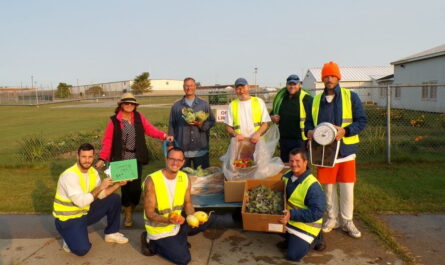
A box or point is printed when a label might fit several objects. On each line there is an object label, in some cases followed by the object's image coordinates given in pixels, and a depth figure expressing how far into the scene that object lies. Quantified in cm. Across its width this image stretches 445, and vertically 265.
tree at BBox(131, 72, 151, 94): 5775
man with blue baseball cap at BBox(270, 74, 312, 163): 507
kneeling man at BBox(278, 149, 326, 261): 373
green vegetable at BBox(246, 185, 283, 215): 392
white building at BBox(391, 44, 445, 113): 1963
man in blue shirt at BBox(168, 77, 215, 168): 540
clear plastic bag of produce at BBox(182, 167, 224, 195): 479
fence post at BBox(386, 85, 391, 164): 764
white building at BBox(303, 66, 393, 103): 3584
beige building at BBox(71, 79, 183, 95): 5355
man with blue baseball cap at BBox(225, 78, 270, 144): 491
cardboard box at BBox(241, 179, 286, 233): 373
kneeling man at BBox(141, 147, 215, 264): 373
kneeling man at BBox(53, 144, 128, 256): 392
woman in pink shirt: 472
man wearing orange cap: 418
